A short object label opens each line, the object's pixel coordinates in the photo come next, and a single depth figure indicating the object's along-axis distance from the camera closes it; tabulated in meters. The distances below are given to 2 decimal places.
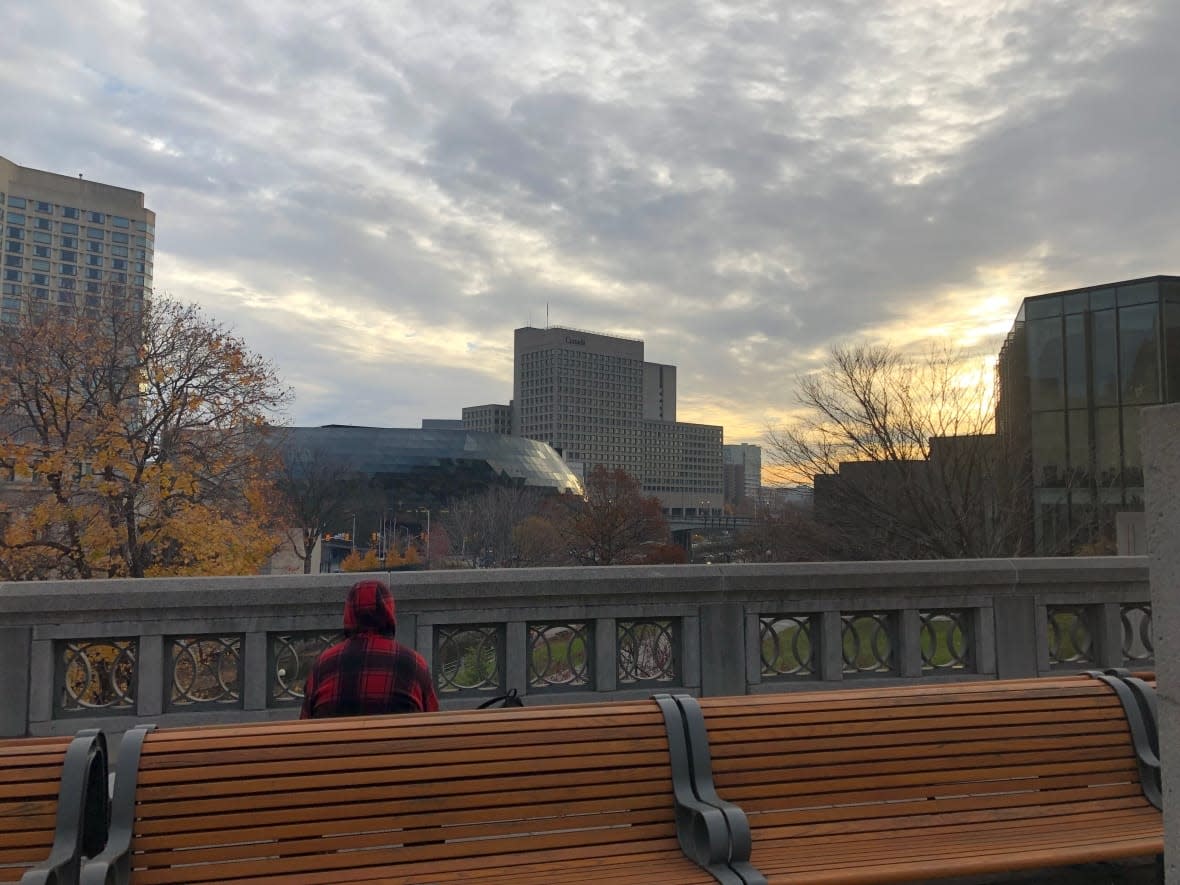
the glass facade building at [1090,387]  29.39
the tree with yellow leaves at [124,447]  20.05
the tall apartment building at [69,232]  138.00
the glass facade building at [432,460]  103.62
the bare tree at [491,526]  61.66
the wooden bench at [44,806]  2.85
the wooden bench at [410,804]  3.00
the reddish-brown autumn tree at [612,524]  55.32
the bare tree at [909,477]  22.36
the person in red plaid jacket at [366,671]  3.80
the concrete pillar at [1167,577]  2.35
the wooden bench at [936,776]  3.39
